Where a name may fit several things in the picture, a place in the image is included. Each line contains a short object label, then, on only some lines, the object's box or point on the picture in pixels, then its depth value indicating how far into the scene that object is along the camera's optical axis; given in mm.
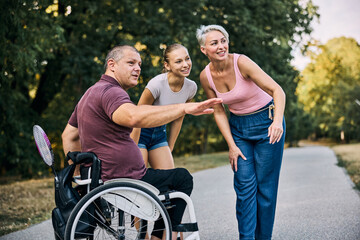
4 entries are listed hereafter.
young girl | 3730
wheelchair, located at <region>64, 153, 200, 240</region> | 2496
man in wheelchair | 2406
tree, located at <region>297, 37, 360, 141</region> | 43781
